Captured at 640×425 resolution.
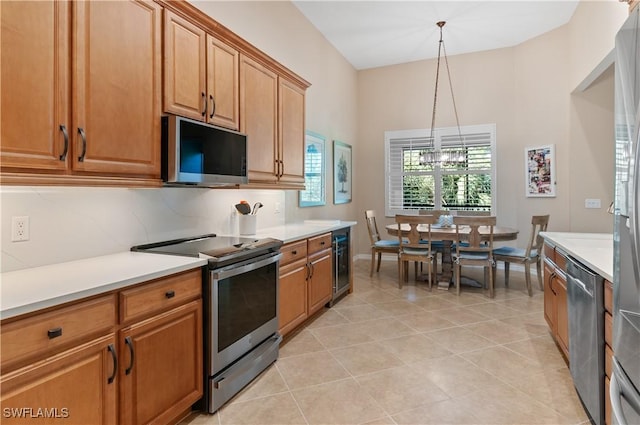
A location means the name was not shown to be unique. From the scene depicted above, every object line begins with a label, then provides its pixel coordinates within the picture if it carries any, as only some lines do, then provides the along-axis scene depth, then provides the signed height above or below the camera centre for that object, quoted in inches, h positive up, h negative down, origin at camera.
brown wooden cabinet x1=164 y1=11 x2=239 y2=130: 83.2 +35.3
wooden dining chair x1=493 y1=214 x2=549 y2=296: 169.2 -21.5
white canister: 120.7 -5.2
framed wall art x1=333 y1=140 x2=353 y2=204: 222.2 +24.5
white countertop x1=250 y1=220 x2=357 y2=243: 119.4 -8.0
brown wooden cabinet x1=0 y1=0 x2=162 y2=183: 54.6 +21.5
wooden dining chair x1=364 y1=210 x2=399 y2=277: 198.7 -19.8
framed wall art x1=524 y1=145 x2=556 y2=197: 201.6 +23.6
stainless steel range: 78.5 -24.6
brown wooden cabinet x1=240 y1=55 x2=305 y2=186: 112.8 +30.7
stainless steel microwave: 81.2 +14.3
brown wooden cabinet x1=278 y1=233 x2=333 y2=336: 112.8 -25.4
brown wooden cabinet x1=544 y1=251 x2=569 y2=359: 95.1 -27.7
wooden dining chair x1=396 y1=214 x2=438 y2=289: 175.8 -16.0
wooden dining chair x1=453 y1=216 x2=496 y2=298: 165.5 -18.1
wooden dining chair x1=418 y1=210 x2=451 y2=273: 190.2 -20.8
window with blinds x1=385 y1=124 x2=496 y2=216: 228.1 +25.9
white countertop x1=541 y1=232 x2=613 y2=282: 70.3 -9.6
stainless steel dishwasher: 69.6 -27.0
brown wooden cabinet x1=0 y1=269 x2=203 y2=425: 47.1 -24.4
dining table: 171.2 -12.4
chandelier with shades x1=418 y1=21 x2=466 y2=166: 187.8 +41.4
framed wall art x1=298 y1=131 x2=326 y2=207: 183.3 +20.5
